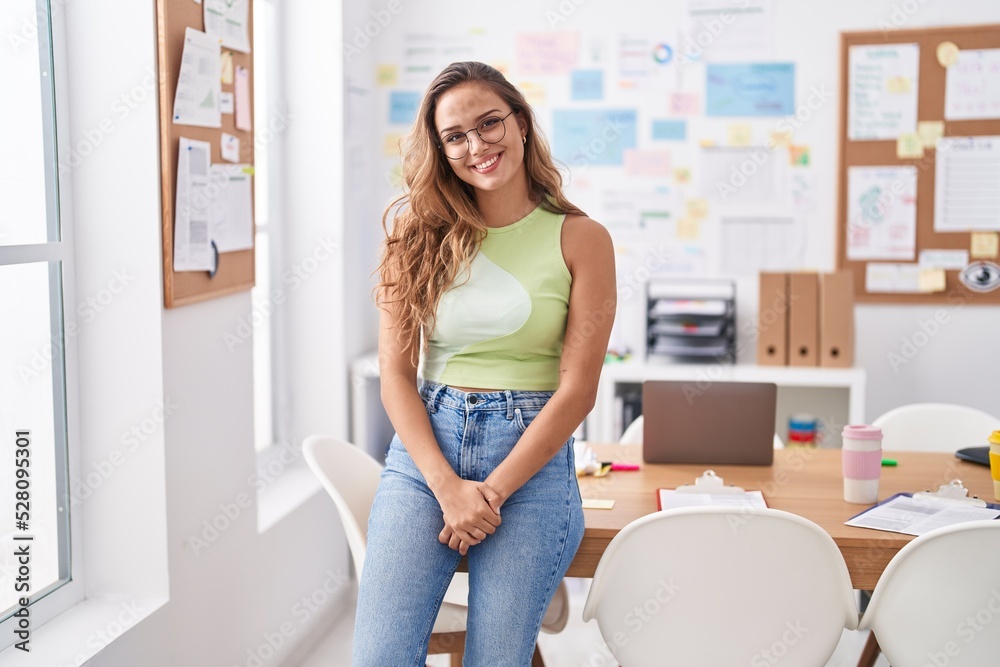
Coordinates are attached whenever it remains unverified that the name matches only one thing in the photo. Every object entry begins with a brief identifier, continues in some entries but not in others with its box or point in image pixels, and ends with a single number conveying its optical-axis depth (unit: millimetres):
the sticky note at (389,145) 3949
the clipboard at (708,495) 2053
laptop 2311
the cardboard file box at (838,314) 3420
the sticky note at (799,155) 3681
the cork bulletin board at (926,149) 3518
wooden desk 1848
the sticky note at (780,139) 3686
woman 1774
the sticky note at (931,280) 3617
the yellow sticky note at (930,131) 3559
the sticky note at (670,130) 3756
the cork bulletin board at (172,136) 2150
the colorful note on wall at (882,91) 3568
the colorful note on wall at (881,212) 3617
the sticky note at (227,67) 2473
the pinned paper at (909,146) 3580
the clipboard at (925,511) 1917
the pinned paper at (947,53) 3520
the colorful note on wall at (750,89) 3668
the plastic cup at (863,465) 2062
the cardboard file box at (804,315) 3453
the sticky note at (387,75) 3930
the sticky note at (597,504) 2062
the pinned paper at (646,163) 3779
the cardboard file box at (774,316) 3482
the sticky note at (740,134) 3707
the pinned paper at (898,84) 3570
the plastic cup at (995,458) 2094
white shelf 3344
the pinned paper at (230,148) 2498
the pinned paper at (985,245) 3557
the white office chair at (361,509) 2133
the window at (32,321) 1973
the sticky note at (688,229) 3785
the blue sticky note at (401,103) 3936
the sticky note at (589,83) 3797
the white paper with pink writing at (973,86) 3500
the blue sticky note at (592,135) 3797
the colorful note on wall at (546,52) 3803
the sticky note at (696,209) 3770
